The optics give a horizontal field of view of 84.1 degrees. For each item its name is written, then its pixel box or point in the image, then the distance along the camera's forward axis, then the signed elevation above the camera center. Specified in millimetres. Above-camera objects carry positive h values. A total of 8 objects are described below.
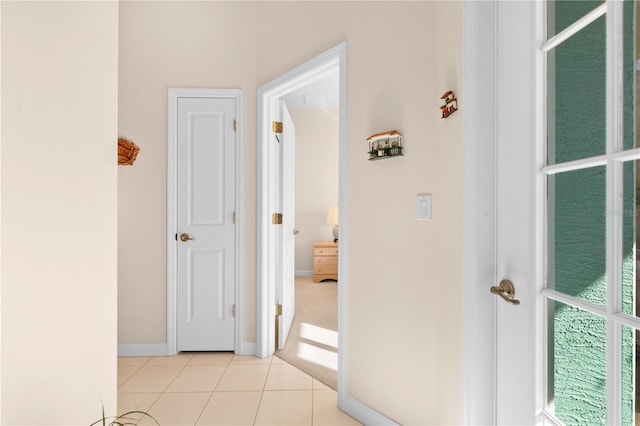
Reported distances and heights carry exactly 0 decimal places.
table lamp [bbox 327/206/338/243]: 5703 -118
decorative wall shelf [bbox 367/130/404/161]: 1643 +321
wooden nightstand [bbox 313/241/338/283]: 5508 -799
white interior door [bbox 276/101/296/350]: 2971 -179
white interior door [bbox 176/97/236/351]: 2830 -103
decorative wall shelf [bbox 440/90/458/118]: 1345 +419
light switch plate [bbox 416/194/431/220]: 1539 +22
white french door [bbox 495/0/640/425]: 775 +4
